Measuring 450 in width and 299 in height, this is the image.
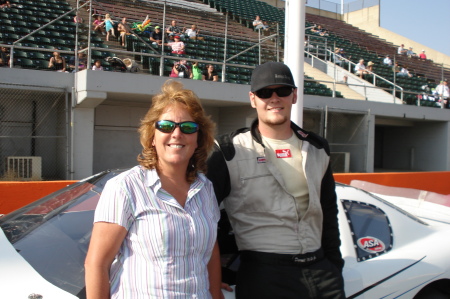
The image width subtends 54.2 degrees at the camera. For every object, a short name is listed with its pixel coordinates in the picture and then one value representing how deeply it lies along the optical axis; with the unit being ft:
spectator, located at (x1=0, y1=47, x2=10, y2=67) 33.55
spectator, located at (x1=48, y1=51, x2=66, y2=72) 35.37
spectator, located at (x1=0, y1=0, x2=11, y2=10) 44.68
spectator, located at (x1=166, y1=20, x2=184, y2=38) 48.39
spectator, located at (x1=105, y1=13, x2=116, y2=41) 44.88
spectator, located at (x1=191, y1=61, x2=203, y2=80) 40.45
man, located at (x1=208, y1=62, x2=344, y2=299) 6.93
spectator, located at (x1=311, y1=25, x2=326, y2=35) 86.34
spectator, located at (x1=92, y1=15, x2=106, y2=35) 45.07
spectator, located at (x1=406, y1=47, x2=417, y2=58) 91.09
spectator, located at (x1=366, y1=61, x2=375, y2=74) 67.30
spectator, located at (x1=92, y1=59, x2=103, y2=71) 35.93
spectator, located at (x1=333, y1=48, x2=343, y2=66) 67.41
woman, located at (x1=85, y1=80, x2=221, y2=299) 5.45
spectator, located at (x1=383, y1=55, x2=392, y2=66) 76.79
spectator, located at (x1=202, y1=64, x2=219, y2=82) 42.88
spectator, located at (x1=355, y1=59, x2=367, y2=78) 62.39
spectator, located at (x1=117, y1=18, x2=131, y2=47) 43.96
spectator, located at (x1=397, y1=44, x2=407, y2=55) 91.28
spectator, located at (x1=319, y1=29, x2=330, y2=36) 85.56
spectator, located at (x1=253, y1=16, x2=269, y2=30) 64.13
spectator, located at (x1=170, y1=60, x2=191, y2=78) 39.95
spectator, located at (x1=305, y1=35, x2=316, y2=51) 65.35
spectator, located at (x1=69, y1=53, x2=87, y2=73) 36.49
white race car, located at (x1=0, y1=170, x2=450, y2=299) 6.90
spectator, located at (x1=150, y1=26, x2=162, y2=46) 46.10
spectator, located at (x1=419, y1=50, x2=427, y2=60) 92.41
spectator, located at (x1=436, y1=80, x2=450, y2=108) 62.18
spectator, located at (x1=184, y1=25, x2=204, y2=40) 50.21
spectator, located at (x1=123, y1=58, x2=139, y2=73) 37.78
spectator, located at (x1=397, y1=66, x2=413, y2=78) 72.43
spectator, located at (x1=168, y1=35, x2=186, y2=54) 44.86
